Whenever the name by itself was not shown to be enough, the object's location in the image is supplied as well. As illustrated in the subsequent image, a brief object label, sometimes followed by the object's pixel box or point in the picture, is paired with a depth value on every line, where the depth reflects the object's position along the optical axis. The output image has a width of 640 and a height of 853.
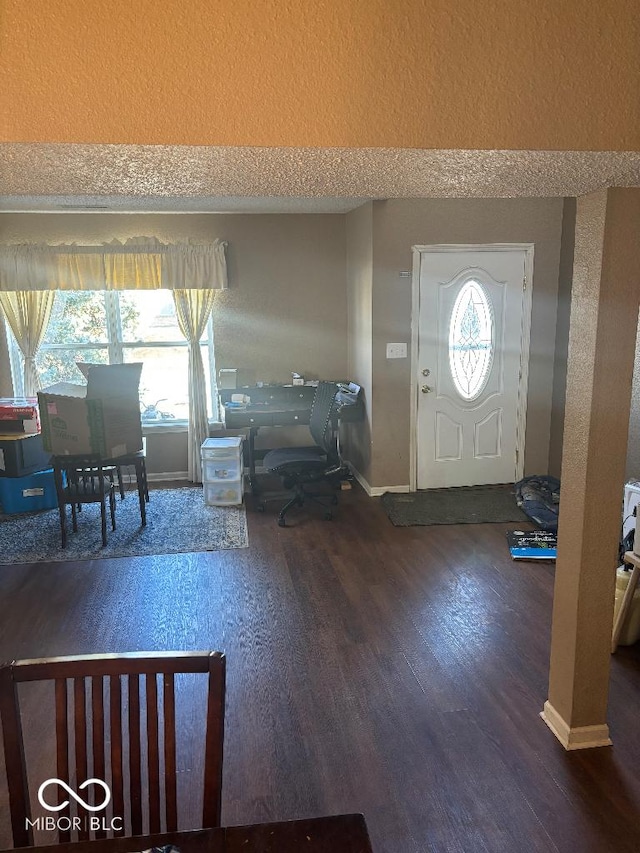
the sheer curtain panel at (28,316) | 5.52
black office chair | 4.84
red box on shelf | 5.00
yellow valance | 5.44
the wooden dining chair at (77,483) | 4.45
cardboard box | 4.39
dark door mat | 4.79
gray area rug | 4.36
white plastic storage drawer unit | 5.21
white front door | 5.14
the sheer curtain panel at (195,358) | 5.71
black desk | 5.44
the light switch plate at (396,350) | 5.14
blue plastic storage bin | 5.02
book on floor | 4.11
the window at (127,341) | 5.74
